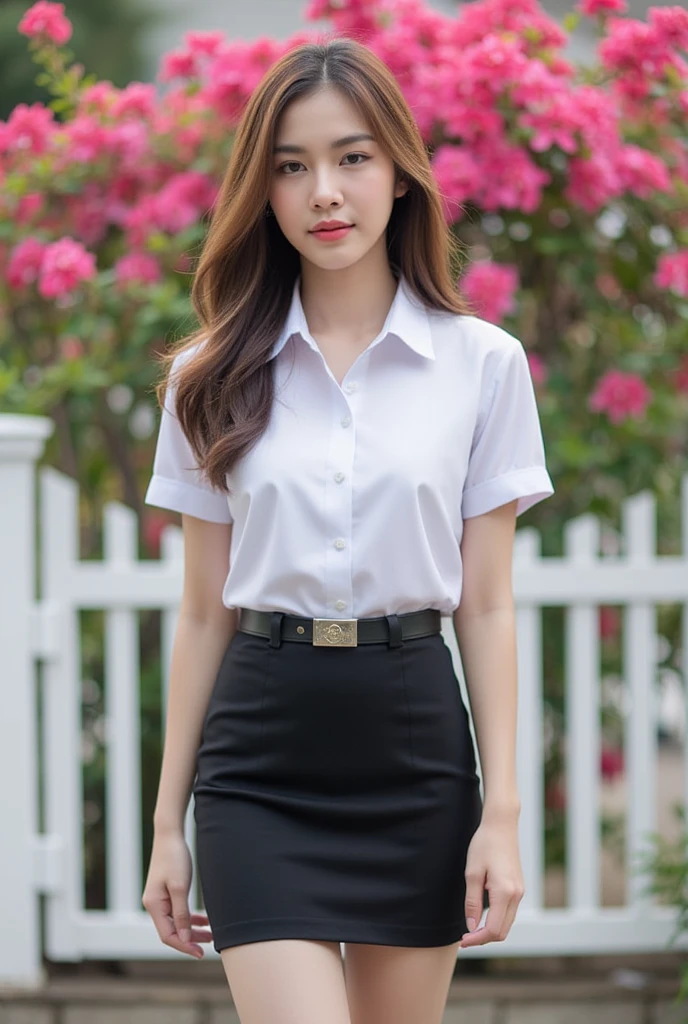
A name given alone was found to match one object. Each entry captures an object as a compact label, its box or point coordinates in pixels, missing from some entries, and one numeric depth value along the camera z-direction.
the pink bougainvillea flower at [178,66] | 6.85
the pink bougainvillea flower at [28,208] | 6.97
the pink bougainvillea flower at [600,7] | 6.44
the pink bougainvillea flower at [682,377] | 6.93
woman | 3.67
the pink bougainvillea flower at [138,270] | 6.70
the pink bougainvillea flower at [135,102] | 6.79
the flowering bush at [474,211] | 6.30
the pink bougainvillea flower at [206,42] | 6.72
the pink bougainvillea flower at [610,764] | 7.35
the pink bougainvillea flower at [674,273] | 6.41
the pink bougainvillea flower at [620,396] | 6.57
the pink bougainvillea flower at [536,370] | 6.68
